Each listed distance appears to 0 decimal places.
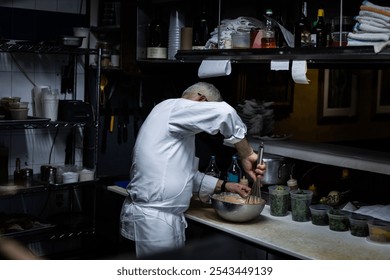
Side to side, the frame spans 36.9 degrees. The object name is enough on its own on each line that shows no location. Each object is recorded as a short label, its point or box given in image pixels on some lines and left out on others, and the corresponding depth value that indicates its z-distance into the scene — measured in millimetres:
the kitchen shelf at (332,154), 3008
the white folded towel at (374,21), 2467
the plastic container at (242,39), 3281
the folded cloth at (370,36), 2412
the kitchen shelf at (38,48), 3745
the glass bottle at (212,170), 3738
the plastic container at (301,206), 3096
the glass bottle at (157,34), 4176
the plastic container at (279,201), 3203
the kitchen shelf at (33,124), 3796
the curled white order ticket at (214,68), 3359
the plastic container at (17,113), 3873
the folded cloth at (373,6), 2492
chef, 2994
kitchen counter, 2602
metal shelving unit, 3861
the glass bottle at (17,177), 4043
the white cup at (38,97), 4129
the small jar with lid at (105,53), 4270
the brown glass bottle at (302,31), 2965
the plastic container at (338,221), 2939
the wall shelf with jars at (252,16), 2701
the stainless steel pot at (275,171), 3475
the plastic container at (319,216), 3039
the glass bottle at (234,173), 3609
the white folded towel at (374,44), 2390
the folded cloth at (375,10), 2469
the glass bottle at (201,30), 3980
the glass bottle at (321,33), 2906
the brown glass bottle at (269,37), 3135
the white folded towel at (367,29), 2447
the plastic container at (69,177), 4148
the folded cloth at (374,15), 2469
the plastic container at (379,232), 2725
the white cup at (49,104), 4078
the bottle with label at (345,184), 3285
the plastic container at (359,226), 2854
